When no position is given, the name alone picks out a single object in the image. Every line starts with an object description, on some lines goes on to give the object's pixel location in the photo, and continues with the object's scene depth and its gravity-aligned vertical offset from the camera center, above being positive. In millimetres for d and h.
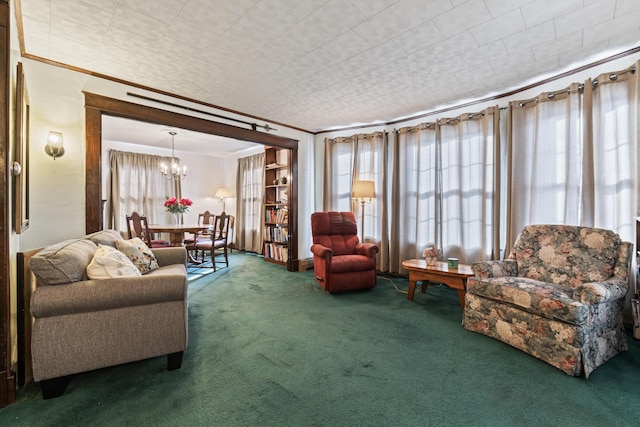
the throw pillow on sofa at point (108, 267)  1771 -359
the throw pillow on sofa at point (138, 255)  2561 -406
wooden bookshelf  5371 +124
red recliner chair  3557 -599
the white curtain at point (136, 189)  6211 +559
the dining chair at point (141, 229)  4320 -264
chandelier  5812 +938
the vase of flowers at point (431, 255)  3347 -521
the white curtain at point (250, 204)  6766 +209
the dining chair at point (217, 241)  4918 -543
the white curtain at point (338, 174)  5000 +687
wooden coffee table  2879 -672
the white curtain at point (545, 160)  2889 +575
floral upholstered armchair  1859 -623
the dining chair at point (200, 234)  4909 -514
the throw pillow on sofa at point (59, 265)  1585 -313
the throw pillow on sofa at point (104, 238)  2426 -235
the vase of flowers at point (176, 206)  5305 +118
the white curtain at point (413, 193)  4137 +288
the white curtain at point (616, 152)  2500 +560
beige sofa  1562 -644
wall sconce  2645 +639
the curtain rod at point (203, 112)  3280 +1366
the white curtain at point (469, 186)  3551 +356
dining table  4523 -290
